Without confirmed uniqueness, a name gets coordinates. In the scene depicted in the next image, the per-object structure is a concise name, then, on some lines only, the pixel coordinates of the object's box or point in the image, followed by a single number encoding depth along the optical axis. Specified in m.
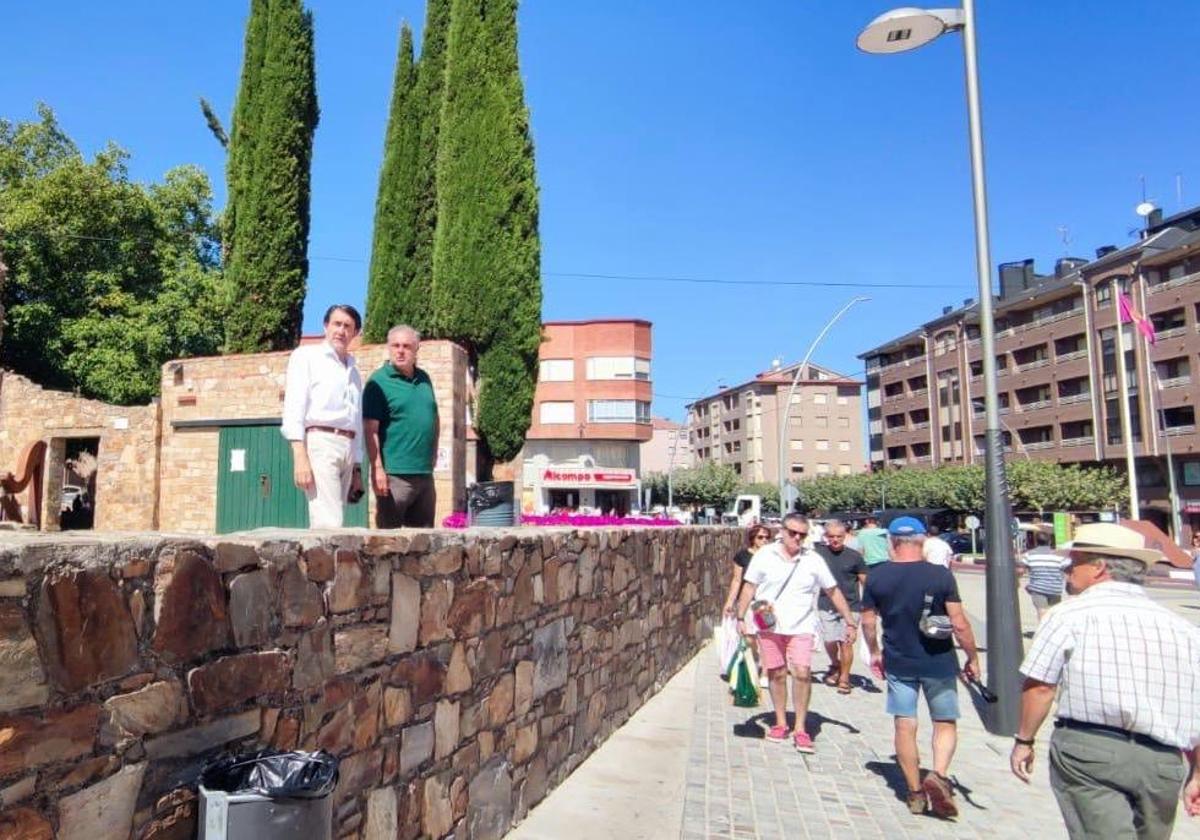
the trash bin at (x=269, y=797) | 2.11
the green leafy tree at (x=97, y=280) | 21.25
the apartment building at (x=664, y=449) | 100.27
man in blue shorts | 5.87
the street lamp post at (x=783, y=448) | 25.82
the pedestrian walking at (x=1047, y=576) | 11.93
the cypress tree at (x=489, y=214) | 15.67
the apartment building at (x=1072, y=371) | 47.91
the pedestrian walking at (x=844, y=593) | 10.11
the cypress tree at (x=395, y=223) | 18.69
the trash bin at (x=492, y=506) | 6.23
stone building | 12.46
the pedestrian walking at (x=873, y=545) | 12.01
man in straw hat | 3.38
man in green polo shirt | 5.19
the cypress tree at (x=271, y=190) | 16.42
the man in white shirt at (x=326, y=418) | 4.52
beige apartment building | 87.19
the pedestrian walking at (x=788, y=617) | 7.32
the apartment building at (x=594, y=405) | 49.22
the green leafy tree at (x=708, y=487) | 74.31
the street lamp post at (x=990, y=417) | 8.23
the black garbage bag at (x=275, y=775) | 2.22
